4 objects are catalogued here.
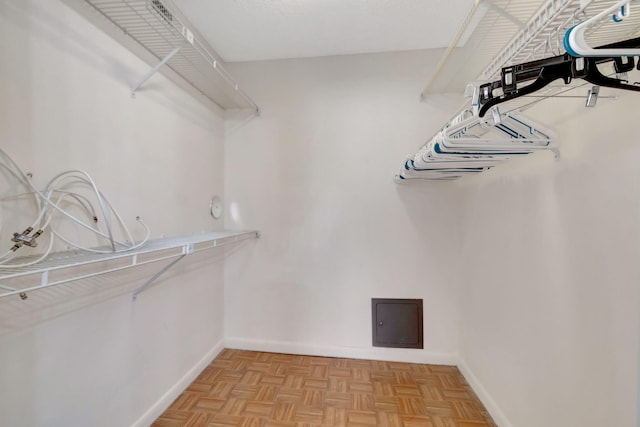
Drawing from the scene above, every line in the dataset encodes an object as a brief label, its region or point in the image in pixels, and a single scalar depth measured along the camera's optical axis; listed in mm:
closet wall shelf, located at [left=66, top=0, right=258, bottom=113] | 1286
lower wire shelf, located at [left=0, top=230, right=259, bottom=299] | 907
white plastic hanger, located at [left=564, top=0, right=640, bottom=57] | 542
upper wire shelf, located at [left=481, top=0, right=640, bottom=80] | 717
